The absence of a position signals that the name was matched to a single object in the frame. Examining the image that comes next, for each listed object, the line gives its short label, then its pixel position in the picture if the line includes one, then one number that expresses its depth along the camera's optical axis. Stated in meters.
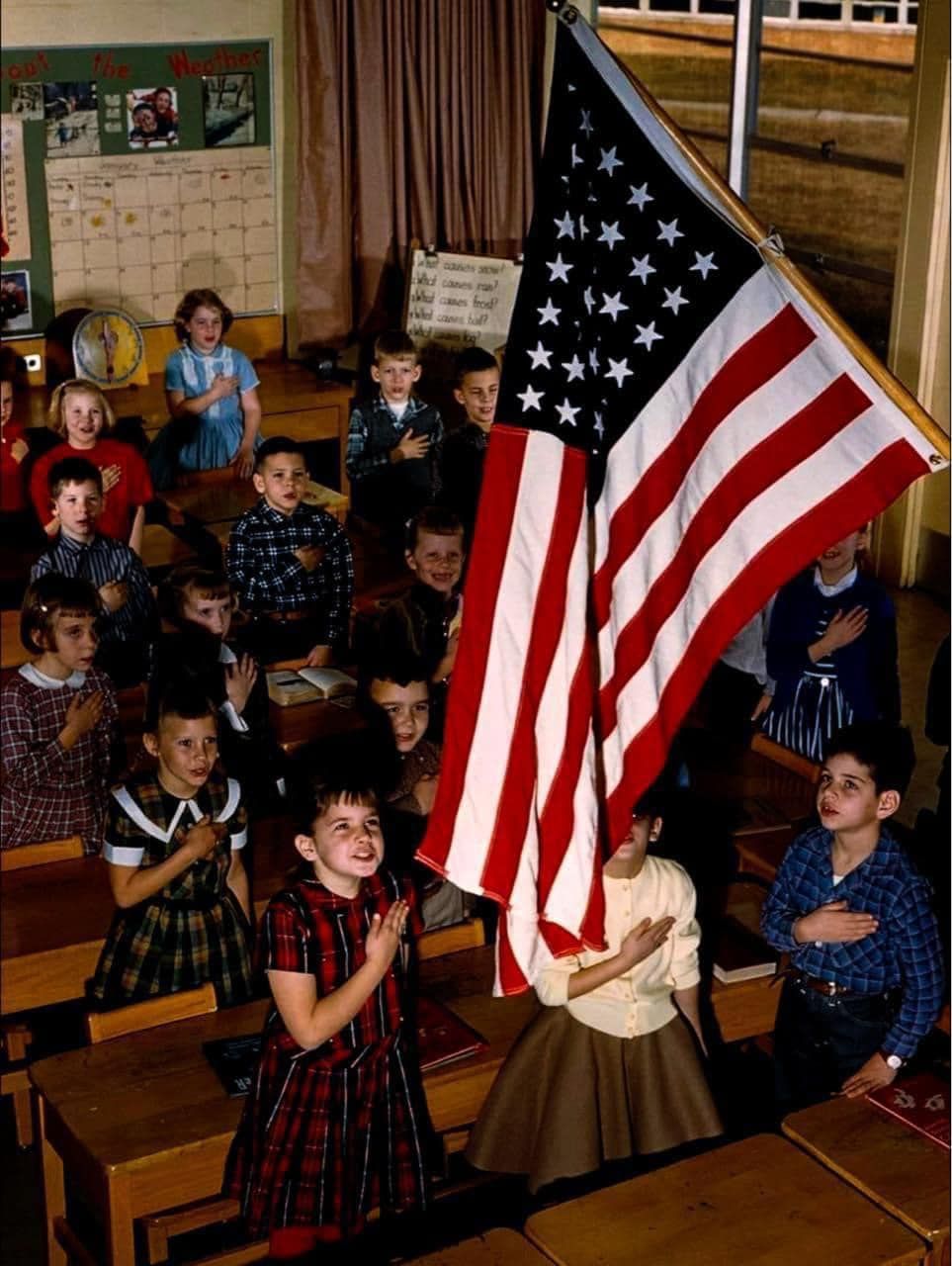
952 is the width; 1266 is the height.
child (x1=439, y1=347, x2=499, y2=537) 6.96
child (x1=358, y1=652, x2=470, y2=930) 4.53
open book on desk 5.40
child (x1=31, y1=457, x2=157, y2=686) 5.73
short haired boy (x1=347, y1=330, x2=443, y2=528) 7.16
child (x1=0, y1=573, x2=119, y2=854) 4.85
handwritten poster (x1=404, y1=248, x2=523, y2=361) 8.44
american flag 3.01
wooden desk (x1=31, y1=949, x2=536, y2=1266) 3.48
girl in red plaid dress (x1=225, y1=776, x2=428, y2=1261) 3.45
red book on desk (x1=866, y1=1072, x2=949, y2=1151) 3.74
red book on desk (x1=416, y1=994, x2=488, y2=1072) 3.84
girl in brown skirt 3.77
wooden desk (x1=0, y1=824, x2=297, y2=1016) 4.14
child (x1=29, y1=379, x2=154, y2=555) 6.37
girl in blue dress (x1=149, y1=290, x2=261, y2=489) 7.38
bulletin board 7.77
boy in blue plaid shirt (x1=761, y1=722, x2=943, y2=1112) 3.91
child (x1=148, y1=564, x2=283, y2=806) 5.01
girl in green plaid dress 4.17
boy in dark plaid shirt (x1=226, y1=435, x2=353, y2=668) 6.02
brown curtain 8.36
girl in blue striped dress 5.35
